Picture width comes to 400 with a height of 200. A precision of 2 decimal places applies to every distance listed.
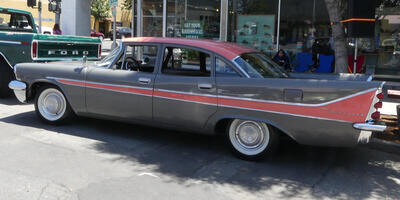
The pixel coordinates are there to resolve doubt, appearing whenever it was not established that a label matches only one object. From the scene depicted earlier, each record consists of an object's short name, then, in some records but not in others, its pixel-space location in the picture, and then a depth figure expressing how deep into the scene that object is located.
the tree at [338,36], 7.37
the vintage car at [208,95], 4.57
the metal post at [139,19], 16.70
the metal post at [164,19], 16.16
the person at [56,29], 15.74
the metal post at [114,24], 11.18
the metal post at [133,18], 16.99
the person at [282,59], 12.64
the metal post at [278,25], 14.25
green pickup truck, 8.47
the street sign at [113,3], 11.11
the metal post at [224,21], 14.84
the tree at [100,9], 48.75
